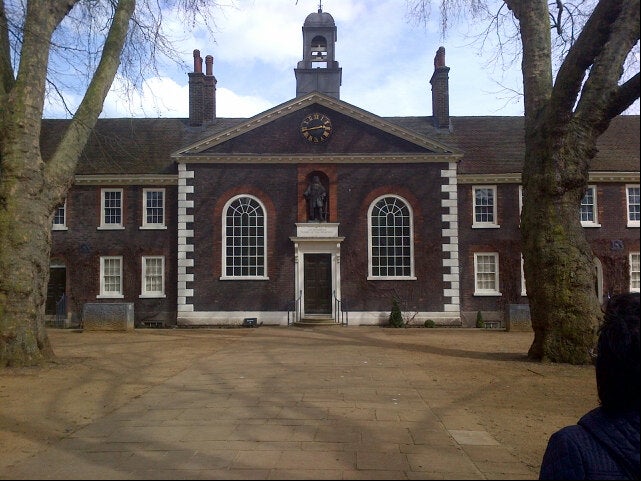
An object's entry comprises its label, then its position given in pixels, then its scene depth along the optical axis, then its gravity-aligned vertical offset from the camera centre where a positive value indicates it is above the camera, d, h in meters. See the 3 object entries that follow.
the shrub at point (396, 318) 23.27 -1.77
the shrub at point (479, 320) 23.99 -1.95
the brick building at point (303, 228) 24.09 +1.94
